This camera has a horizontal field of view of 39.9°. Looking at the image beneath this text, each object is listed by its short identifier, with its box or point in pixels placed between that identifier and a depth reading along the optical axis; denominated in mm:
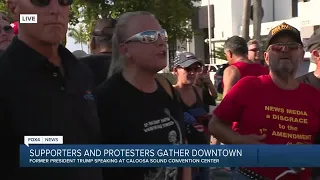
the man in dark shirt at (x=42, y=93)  1481
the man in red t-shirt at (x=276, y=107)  2327
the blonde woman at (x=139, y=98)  1976
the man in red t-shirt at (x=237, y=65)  4159
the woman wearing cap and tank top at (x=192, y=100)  3432
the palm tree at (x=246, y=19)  13515
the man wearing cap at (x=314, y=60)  2854
